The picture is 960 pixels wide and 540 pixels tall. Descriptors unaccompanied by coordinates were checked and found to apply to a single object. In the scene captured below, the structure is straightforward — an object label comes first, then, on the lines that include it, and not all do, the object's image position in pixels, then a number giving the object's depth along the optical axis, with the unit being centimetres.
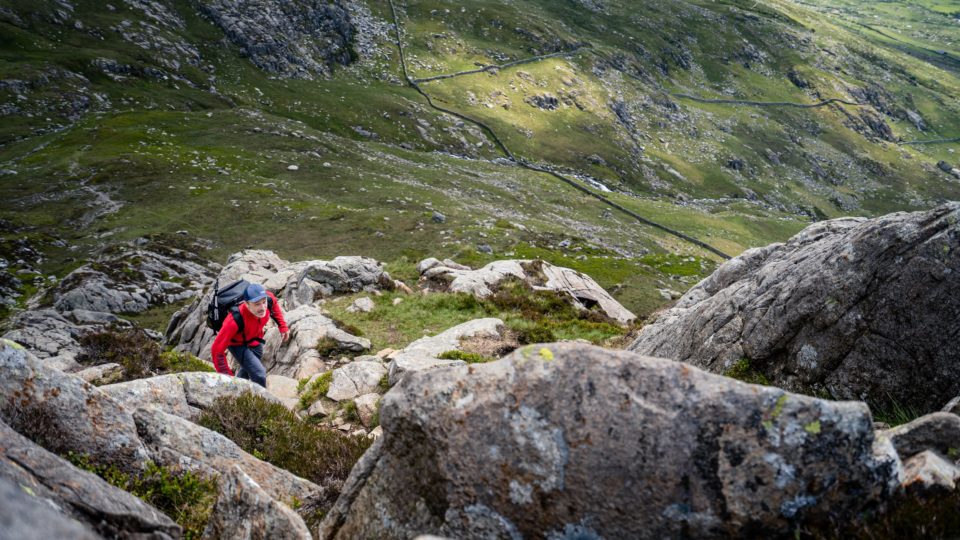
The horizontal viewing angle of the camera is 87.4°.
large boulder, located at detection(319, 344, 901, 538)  514
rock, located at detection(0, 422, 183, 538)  523
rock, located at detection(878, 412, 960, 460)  620
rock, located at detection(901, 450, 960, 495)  534
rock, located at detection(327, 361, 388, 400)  1784
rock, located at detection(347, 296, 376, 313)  2973
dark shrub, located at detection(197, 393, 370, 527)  1018
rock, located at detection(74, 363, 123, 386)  1607
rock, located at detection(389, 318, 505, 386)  1822
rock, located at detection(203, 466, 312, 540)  642
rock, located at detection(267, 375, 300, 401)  1905
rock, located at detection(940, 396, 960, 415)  818
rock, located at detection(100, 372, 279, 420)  1077
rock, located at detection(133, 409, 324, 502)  854
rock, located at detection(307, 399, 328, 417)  1672
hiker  1509
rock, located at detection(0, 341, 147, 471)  725
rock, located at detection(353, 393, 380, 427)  1596
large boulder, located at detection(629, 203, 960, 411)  1090
